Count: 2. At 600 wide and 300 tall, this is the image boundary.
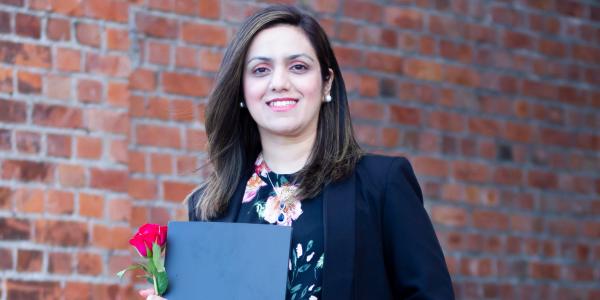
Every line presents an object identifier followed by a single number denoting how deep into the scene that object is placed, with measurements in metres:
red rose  5.43
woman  5.39
